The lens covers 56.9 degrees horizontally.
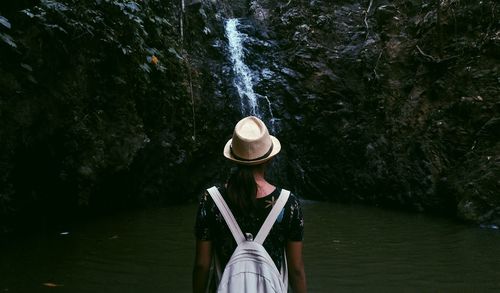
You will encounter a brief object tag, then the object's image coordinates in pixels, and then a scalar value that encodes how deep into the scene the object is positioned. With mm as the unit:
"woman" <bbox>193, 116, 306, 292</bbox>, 2055
